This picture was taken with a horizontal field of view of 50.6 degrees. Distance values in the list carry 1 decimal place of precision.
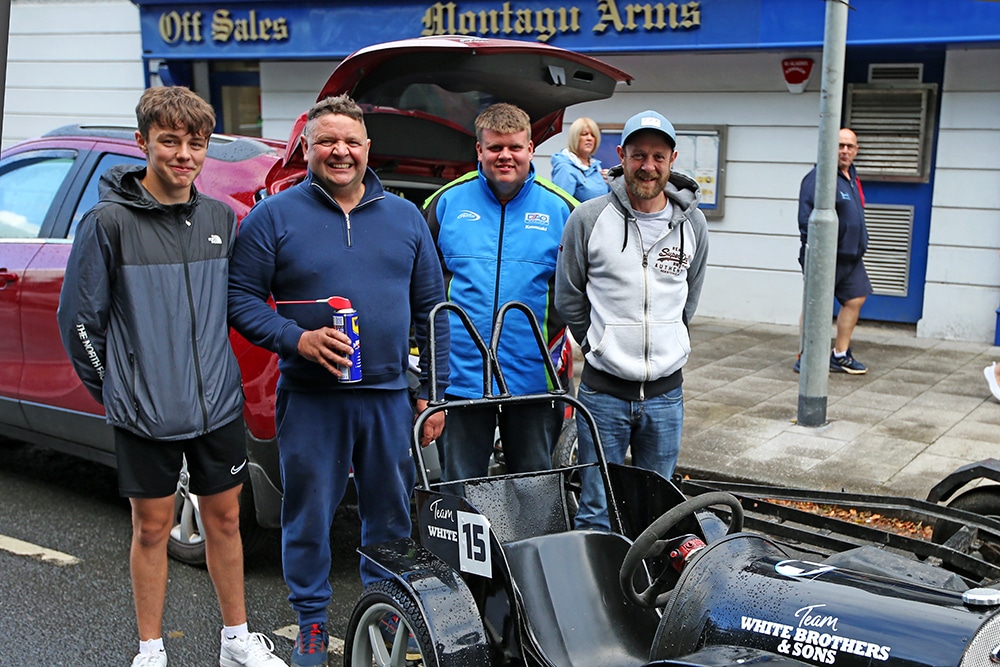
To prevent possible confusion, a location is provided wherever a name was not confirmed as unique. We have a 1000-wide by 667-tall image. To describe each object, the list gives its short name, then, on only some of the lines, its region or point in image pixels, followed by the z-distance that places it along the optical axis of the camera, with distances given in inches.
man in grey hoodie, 159.2
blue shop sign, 363.6
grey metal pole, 270.5
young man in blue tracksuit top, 162.1
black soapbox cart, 99.2
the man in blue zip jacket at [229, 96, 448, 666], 144.6
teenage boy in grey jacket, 137.0
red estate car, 178.9
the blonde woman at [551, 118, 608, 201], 315.9
